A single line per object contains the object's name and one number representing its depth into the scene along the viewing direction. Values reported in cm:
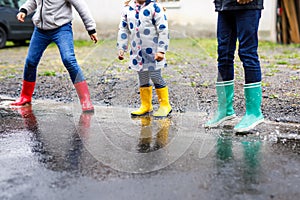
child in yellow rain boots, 484
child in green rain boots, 430
